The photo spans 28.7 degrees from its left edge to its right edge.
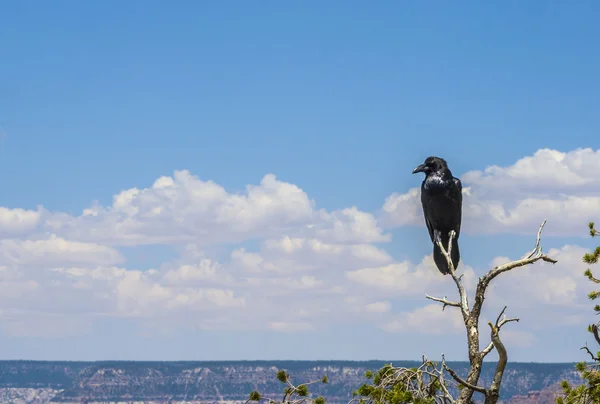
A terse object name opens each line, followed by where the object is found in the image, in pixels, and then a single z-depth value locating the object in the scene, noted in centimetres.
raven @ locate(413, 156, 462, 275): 1939
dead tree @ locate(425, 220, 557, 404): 1605
